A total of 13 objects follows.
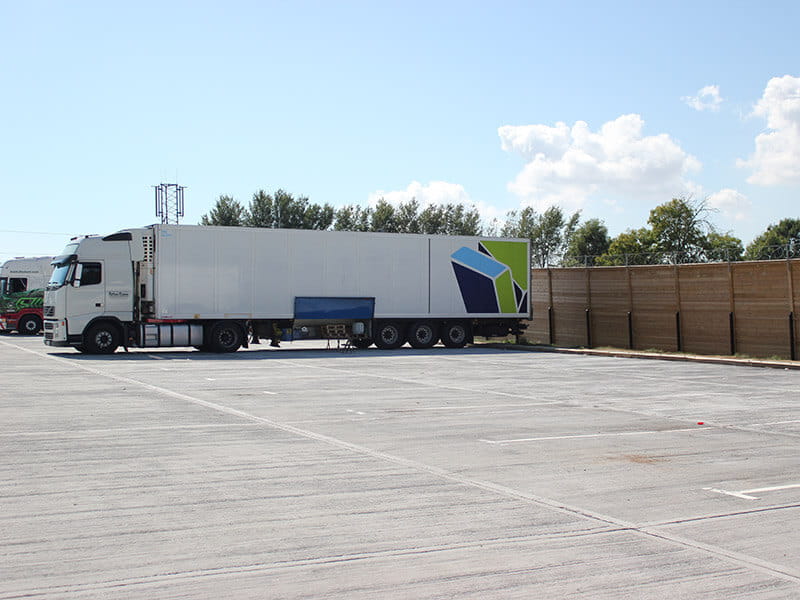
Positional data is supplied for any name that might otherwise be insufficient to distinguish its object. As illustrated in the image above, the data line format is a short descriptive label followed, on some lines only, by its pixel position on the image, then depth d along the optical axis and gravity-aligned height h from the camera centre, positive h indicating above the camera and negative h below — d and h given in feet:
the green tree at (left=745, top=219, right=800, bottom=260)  352.85 +32.90
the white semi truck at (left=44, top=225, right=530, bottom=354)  96.68 +3.66
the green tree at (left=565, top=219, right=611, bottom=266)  320.29 +27.24
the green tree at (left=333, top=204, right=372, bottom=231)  311.47 +34.65
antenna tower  281.74 +39.06
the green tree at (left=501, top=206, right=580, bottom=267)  321.52 +31.44
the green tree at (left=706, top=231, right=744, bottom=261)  280.51 +23.44
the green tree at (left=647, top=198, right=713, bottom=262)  269.44 +26.39
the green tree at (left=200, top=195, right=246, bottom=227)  303.68 +36.04
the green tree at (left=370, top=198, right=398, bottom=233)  313.73 +35.14
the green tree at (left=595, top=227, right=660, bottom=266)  282.77 +23.65
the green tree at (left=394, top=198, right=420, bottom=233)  315.78 +35.42
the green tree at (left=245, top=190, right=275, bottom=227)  307.58 +37.68
